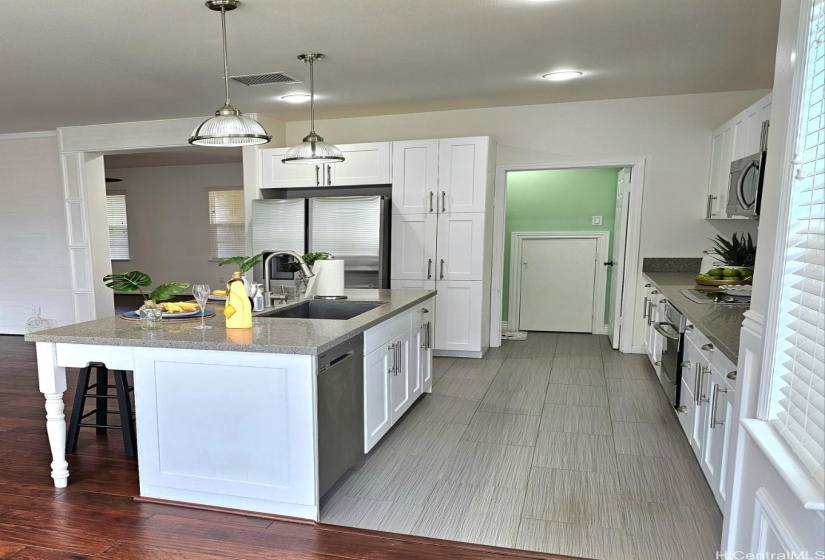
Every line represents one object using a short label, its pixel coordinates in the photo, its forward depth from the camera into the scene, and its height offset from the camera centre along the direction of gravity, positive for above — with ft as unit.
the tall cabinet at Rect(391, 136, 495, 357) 15.99 -0.15
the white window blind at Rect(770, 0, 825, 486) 3.88 -0.53
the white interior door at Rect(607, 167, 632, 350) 16.84 -0.81
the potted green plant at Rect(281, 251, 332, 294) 11.42 -1.01
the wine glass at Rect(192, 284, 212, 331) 8.26 -1.16
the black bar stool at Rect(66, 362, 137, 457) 9.49 -3.46
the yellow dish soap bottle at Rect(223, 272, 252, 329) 8.04 -1.36
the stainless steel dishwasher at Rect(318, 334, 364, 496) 7.34 -2.84
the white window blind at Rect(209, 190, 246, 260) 30.12 -0.04
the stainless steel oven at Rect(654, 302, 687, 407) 10.29 -2.56
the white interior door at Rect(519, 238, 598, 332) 20.26 -2.33
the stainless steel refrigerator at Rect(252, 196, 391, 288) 16.22 -0.26
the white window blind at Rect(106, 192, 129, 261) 32.07 -0.17
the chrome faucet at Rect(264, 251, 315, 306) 10.13 -0.89
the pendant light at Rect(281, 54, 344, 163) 11.32 +1.56
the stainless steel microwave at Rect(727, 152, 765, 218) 10.67 +0.91
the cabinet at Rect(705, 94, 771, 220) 11.62 +2.07
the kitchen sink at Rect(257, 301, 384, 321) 11.04 -1.86
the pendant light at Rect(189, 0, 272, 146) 8.32 +1.50
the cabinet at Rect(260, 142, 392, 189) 16.78 +1.75
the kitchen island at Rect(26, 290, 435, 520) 7.13 -2.59
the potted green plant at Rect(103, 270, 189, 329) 8.07 -1.15
